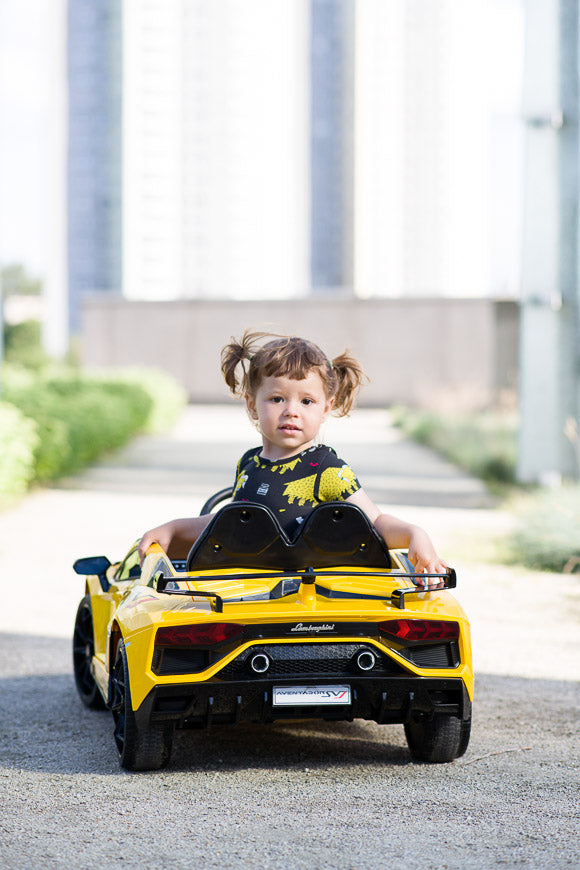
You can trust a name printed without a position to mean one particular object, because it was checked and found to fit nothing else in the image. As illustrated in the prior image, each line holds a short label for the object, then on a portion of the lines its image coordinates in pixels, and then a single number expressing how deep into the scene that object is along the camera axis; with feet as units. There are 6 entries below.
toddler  15.24
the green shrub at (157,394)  88.79
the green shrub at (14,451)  41.42
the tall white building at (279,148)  457.68
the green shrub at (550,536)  32.53
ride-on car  13.46
